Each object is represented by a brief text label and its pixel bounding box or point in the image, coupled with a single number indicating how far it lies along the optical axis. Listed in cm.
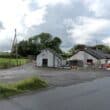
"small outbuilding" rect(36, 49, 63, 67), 2711
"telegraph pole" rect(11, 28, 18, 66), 3031
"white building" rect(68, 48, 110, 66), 2890
